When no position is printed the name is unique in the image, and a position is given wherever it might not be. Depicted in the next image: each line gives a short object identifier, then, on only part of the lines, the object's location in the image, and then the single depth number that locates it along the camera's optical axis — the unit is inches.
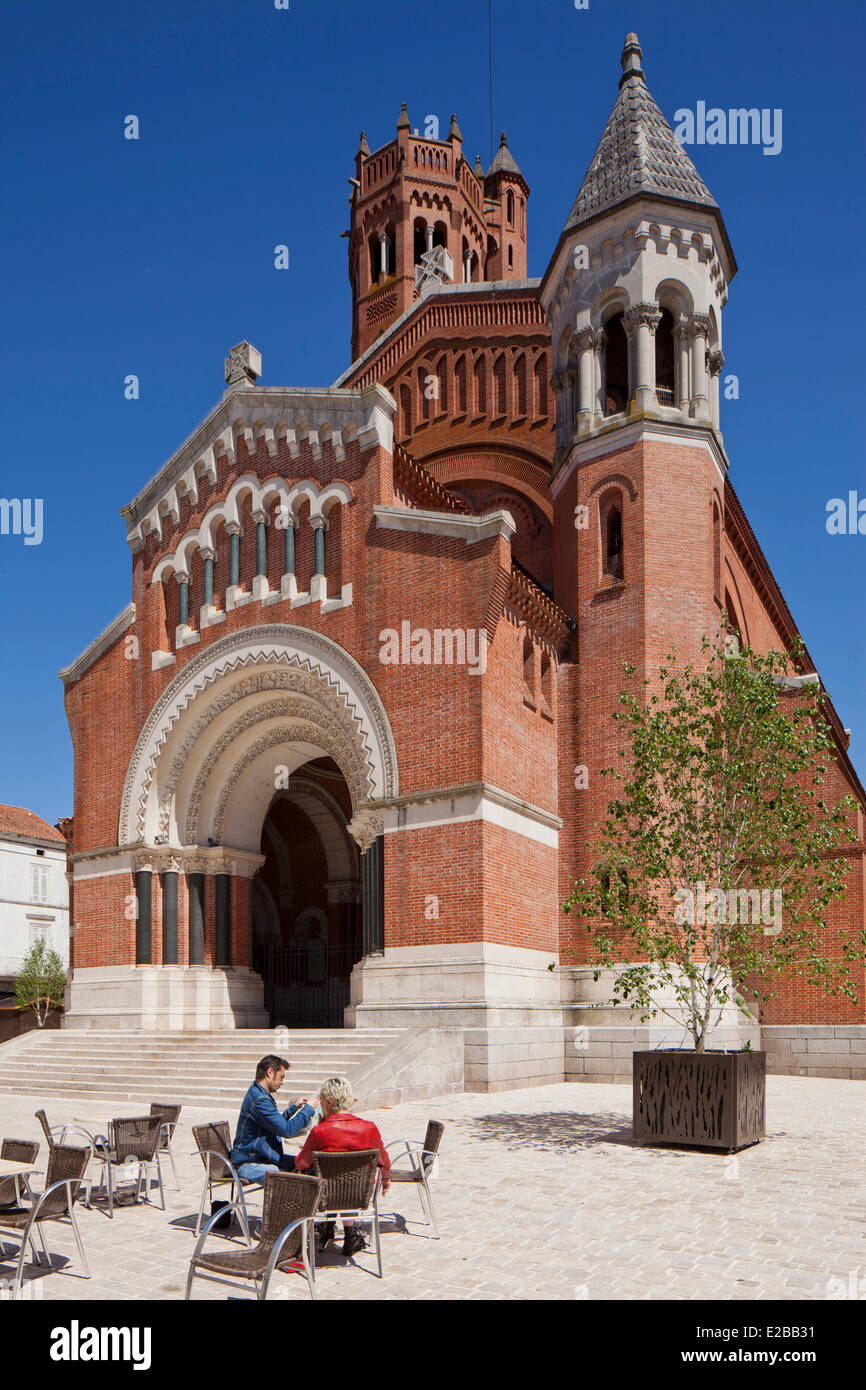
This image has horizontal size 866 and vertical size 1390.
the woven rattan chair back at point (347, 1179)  284.8
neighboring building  1892.2
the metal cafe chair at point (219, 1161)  318.7
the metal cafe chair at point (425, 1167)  330.0
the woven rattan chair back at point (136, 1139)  375.6
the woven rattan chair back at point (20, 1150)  321.4
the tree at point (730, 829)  506.0
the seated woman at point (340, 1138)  305.0
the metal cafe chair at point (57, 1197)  264.5
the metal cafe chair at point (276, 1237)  236.1
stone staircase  650.8
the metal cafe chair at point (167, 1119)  408.3
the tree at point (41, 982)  1756.9
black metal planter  471.5
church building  736.3
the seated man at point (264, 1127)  334.6
